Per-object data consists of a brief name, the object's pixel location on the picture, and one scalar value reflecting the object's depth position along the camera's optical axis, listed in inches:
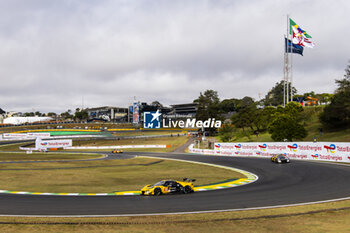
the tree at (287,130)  2495.1
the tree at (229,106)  7760.8
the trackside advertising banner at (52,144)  3228.3
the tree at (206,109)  4712.1
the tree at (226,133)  3400.3
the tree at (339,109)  2701.3
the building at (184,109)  7124.5
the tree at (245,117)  3772.1
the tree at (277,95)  7174.2
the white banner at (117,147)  3368.1
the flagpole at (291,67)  3024.1
